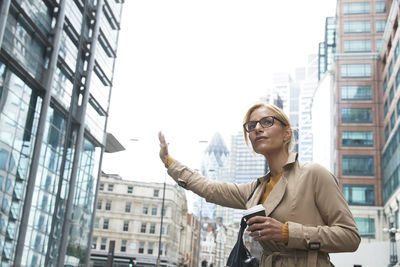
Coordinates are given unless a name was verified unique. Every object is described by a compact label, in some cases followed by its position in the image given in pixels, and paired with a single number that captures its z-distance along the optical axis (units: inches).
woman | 95.7
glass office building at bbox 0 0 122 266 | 978.3
